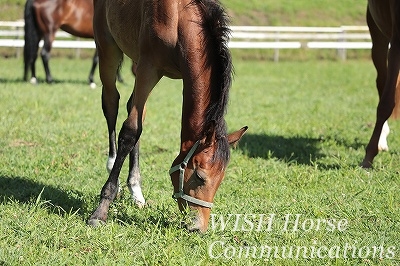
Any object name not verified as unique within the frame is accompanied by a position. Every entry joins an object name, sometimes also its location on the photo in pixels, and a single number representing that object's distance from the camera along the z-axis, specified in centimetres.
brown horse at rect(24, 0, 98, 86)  1516
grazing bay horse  447
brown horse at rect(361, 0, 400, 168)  693
